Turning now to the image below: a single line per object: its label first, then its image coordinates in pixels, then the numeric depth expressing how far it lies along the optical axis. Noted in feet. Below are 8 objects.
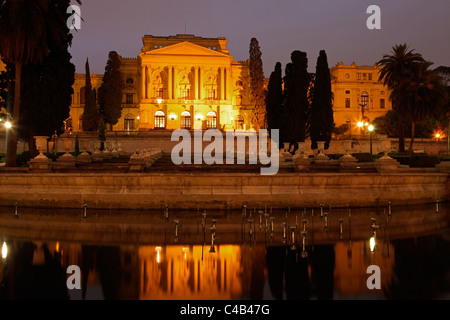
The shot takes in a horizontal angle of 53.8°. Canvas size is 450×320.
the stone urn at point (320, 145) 99.76
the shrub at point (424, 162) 76.59
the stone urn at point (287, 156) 87.59
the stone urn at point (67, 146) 76.63
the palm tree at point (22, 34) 69.77
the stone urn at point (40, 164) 62.23
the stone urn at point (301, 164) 65.71
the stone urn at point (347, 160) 71.82
